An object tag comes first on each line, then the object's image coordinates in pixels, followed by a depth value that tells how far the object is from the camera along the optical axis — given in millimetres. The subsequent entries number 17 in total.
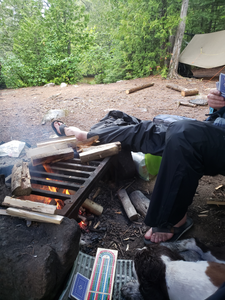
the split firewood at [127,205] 1983
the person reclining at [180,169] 1419
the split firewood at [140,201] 2072
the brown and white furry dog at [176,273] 1062
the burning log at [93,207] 1995
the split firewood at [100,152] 2096
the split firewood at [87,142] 2410
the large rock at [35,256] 1005
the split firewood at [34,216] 1275
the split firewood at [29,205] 1320
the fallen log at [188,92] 5949
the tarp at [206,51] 8159
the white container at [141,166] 2539
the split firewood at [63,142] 2361
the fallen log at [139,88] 6519
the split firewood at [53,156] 1981
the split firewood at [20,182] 1534
